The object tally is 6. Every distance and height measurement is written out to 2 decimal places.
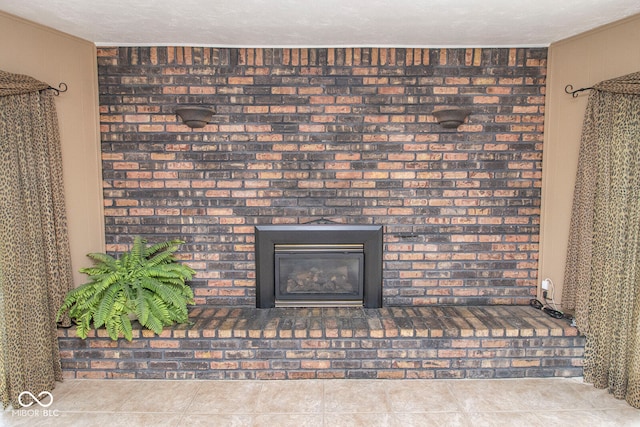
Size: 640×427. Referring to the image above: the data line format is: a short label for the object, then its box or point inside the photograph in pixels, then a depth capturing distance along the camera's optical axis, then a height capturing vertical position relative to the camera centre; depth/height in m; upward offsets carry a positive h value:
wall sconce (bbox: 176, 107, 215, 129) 2.85 +0.57
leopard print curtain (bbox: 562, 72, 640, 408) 2.35 -0.31
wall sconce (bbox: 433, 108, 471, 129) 2.89 +0.57
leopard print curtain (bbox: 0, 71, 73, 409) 2.25 -0.30
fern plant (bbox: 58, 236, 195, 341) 2.55 -0.74
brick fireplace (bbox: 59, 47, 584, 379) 3.05 +0.20
